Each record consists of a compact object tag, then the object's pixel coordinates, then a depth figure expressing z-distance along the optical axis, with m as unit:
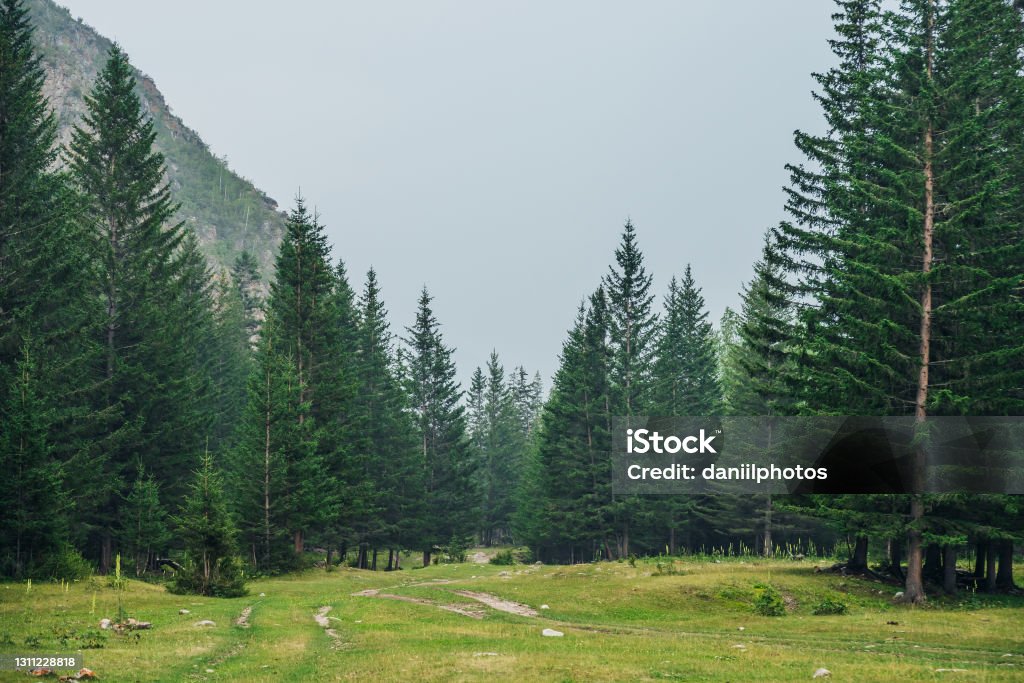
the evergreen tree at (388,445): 66.75
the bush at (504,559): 68.31
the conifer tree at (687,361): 67.38
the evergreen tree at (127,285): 45.19
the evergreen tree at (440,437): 73.44
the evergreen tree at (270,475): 44.25
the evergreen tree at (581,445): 60.09
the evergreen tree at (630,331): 61.44
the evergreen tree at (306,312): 53.59
